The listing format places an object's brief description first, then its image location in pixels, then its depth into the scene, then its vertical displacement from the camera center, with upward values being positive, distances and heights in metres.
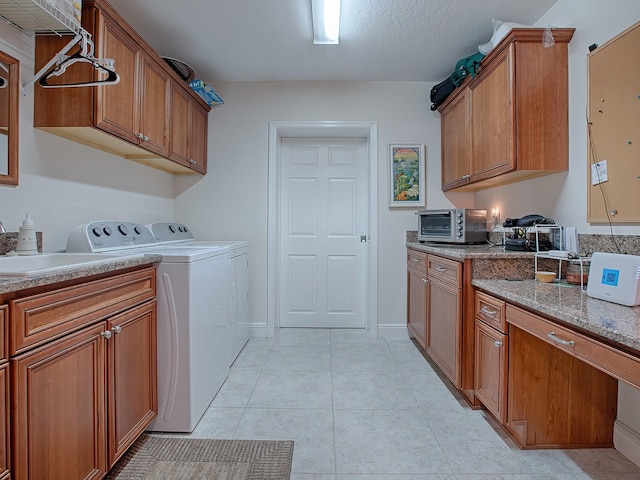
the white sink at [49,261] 1.17 -0.10
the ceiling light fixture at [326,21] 1.98 +1.41
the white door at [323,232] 3.44 +0.05
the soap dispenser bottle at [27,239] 1.49 -0.02
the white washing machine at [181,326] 1.68 -0.48
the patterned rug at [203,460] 1.43 -1.04
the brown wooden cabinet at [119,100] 1.64 +0.77
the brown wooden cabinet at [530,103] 1.91 +0.80
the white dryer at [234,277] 2.45 -0.33
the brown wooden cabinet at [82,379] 0.95 -0.51
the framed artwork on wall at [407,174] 3.10 +0.60
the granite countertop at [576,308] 0.95 -0.26
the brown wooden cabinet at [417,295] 2.58 -0.50
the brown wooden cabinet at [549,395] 1.56 -0.76
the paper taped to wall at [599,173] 1.65 +0.33
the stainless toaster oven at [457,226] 2.43 +0.09
